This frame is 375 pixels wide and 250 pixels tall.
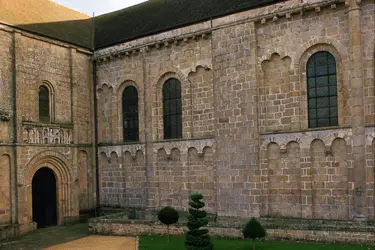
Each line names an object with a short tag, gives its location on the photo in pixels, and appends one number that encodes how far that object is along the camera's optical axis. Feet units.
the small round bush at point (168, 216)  54.29
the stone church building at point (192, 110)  53.11
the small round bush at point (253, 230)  45.22
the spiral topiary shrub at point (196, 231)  44.11
